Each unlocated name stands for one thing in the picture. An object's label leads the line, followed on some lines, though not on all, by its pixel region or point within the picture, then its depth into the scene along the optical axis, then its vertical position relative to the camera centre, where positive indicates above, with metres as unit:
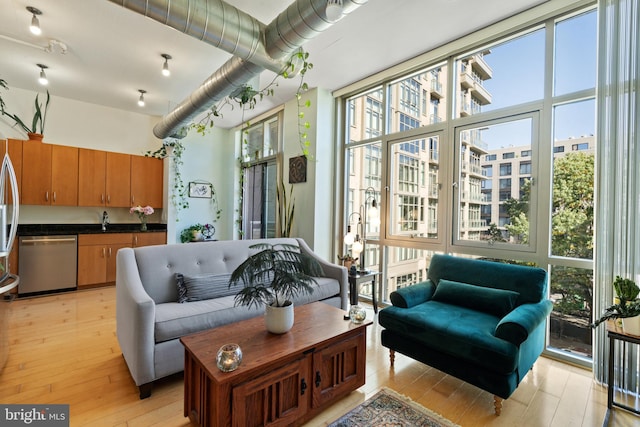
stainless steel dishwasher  4.04 -0.78
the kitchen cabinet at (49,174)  4.25 +0.55
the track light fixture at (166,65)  3.42 +1.81
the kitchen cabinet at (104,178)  4.69 +0.55
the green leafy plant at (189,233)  5.69 -0.42
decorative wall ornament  4.48 +0.71
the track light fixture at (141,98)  4.43 +1.83
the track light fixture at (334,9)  1.96 +1.42
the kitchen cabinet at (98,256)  4.46 -0.72
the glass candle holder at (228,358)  1.40 -0.73
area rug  1.74 -1.27
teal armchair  1.79 -0.79
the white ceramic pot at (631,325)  1.80 -0.68
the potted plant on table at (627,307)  1.81 -0.58
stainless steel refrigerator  2.15 -0.20
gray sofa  1.95 -0.76
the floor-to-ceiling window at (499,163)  2.50 +0.56
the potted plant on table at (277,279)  1.75 -0.41
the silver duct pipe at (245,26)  2.03 +1.46
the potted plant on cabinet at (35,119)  4.31 +1.40
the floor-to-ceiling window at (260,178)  5.45 +0.71
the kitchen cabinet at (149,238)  4.94 -0.48
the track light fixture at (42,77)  3.72 +1.82
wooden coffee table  1.43 -0.90
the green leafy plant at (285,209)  4.76 +0.07
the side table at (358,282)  3.50 -0.85
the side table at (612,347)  1.78 -0.84
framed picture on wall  5.88 +0.47
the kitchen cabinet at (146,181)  5.17 +0.56
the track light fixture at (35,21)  2.62 +1.77
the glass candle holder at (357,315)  2.05 -0.73
